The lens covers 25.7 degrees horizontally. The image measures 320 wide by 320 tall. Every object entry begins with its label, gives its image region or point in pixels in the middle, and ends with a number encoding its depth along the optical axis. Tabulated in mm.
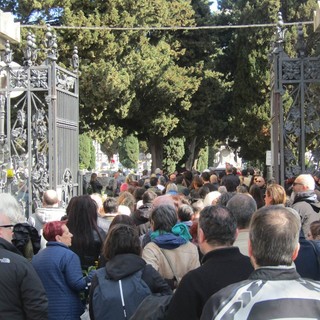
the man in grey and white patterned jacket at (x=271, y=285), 2457
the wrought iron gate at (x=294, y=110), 12711
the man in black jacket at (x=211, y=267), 3488
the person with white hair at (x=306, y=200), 7422
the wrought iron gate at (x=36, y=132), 13000
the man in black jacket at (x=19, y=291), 4102
